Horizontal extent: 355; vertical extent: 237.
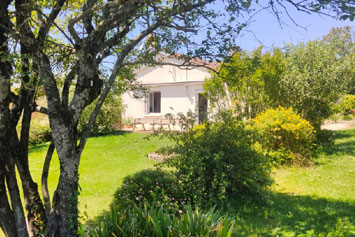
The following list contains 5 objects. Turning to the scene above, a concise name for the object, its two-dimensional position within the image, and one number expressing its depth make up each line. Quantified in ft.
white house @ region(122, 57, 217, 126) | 60.29
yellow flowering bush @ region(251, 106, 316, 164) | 28.45
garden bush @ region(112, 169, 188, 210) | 15.93
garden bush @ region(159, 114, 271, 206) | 16.63
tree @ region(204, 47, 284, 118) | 36.14
